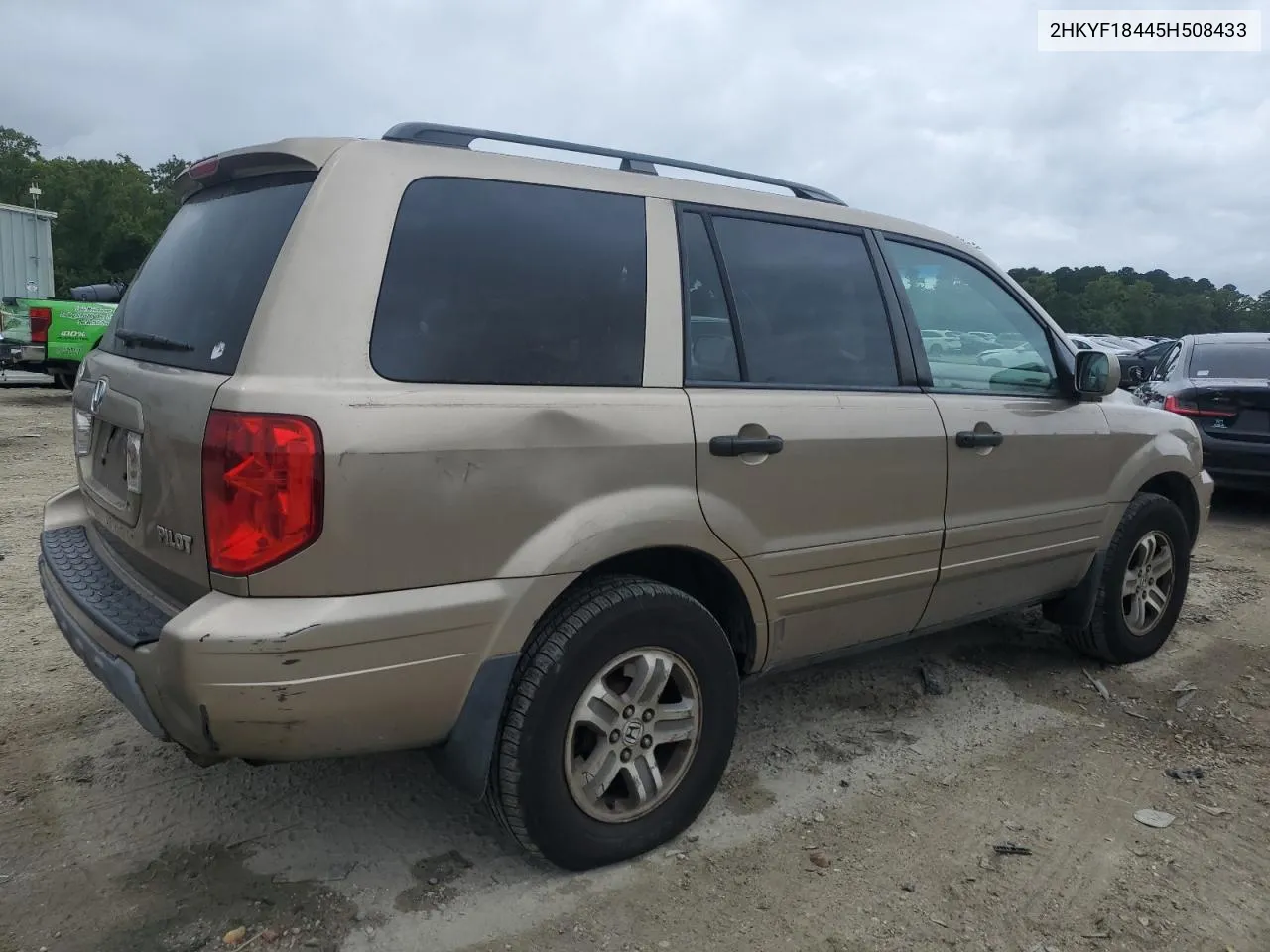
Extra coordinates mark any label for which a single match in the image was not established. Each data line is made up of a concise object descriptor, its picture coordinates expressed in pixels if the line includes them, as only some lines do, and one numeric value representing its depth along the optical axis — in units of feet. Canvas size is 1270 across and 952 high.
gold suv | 6.93
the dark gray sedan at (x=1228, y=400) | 24.61
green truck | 44.91
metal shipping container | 68.74
